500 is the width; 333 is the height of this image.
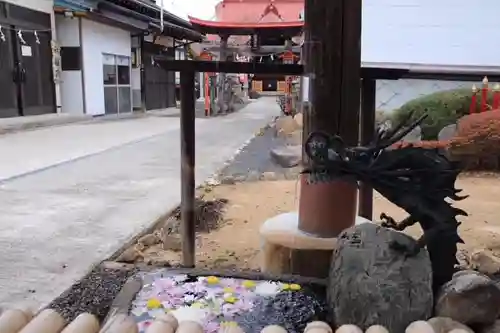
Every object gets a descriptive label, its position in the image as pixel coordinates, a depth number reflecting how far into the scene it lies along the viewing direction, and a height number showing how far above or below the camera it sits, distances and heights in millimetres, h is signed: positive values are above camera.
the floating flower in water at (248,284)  2846 -1055
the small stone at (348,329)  1758 -804
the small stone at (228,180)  6895 -1202
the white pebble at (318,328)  1756 -807
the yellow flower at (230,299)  2680 -1070
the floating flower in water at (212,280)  2914 -1056
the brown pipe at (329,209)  2992 -677
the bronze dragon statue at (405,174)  2309 -368
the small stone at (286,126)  11695 -828
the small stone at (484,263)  3389 -1144
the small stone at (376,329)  1721 -787
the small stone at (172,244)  4174 -1225
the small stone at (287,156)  8086 -1048
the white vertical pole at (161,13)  16653 +2452
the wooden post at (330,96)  2943 -35
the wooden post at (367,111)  3523 -141
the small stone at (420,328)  1766 -808
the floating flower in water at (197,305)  2633 -1080
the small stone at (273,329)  1724 -787
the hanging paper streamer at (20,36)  12625 +1282
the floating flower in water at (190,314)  2519 -1086
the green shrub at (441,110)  7762 -298
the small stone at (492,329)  2355 -1070
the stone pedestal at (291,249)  2928 -893
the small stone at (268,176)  7247 -1190
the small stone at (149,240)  4215 -1211
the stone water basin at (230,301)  2502 -1072
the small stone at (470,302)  2312 -936
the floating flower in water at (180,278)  2951 -1059
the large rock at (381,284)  2262 -843
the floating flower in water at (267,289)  2754 -1053
